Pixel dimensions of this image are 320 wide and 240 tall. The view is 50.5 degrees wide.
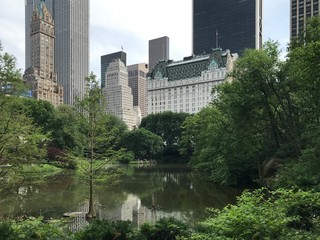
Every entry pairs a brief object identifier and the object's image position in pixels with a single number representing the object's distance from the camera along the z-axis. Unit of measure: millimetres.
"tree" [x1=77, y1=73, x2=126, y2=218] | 19328
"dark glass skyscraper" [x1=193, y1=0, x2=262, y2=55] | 172125
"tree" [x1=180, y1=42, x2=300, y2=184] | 27344
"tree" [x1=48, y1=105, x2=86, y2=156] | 55562
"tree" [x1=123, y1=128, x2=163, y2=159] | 85438
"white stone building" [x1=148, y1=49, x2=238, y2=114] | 137000
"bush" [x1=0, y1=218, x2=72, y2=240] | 7375
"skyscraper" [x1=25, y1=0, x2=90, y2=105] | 183250
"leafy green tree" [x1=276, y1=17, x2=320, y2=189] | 17797
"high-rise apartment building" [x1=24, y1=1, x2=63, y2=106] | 161375
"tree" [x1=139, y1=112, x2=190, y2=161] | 95562
